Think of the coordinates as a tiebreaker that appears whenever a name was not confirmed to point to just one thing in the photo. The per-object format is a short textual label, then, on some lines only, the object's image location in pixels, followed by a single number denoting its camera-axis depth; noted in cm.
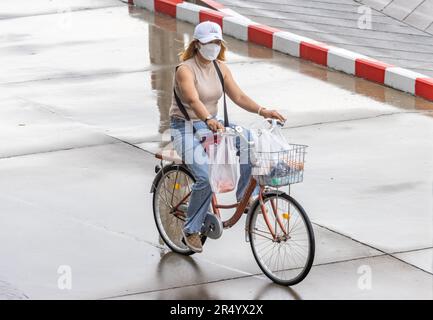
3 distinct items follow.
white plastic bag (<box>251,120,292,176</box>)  1557
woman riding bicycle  1622
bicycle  1562
